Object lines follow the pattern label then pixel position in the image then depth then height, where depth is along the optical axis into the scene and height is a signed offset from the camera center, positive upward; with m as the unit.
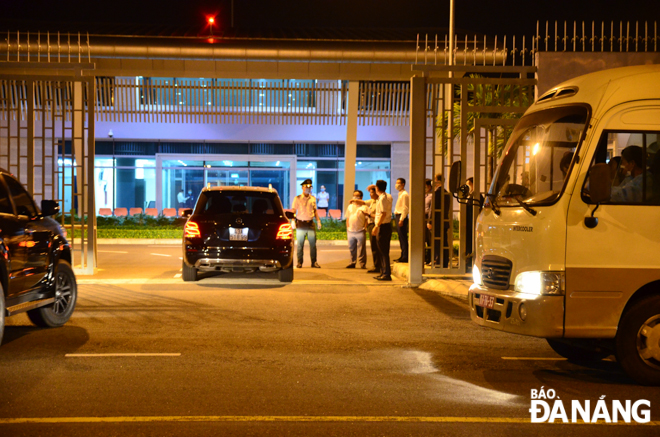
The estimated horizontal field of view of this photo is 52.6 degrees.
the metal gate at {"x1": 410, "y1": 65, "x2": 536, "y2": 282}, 12.11 +1.23
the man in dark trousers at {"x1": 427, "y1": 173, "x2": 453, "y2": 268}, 12.47 -0.18
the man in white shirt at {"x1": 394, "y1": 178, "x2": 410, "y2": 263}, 13.84 -0.22
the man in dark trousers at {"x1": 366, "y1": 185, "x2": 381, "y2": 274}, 14.17 -0.82
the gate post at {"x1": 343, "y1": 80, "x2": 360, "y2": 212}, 25.45 +2.47
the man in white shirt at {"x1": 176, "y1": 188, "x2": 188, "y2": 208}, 35.59 +0.03
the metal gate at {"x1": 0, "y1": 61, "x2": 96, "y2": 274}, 12.91 +1.74
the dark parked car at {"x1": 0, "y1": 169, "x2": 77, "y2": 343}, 6.98 -0.71
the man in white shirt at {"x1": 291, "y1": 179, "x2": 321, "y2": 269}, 15.12 -0.43
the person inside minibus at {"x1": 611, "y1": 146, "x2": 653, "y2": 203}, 5.99 +0.17
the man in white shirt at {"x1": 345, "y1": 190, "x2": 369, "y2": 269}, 14.85 -0.62
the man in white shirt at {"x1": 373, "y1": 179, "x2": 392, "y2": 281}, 12.81 -0.52
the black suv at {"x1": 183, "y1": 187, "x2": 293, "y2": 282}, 11.53 -0.71
